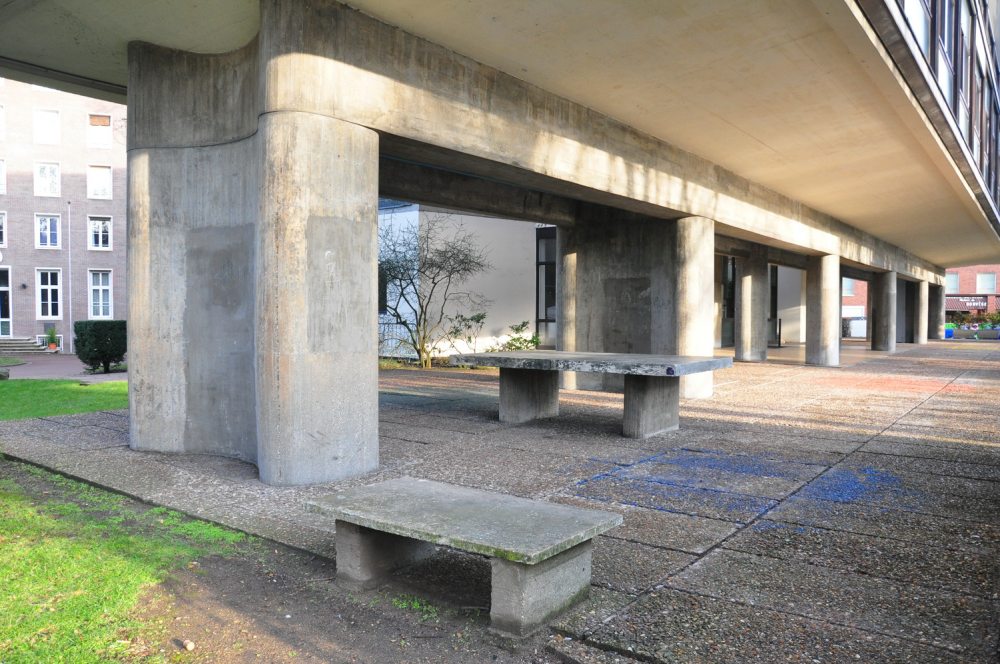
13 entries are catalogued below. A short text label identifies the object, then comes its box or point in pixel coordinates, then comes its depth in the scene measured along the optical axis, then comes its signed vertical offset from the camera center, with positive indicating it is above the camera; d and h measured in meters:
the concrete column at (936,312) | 38.09 +0.36
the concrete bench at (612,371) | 7.67 -0.72
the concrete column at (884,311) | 26.12 +0.29
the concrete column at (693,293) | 11.62 +0.42
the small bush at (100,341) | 17.27 -0.49
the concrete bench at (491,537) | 3.14 -0.96
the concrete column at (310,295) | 5.72 +0.20
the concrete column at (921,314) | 32.72 +0.22
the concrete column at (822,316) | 19.20 +0.08
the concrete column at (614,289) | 12.05 +0.53
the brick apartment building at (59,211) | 33.75 +5.16
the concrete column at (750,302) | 21.23 +0.50
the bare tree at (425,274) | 18.88 +1.20
